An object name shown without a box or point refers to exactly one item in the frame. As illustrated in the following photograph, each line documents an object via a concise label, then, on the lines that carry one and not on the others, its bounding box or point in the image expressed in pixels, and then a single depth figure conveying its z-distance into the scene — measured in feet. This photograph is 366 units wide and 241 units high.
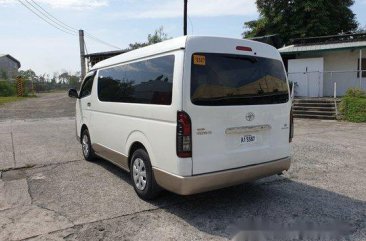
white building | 59.16
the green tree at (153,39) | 170.91
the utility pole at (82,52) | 96.20
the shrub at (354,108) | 45.65
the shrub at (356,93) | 48.65
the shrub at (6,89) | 124.27
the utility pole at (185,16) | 61.82
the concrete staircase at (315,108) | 49.78
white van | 13.44
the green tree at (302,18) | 86.33
